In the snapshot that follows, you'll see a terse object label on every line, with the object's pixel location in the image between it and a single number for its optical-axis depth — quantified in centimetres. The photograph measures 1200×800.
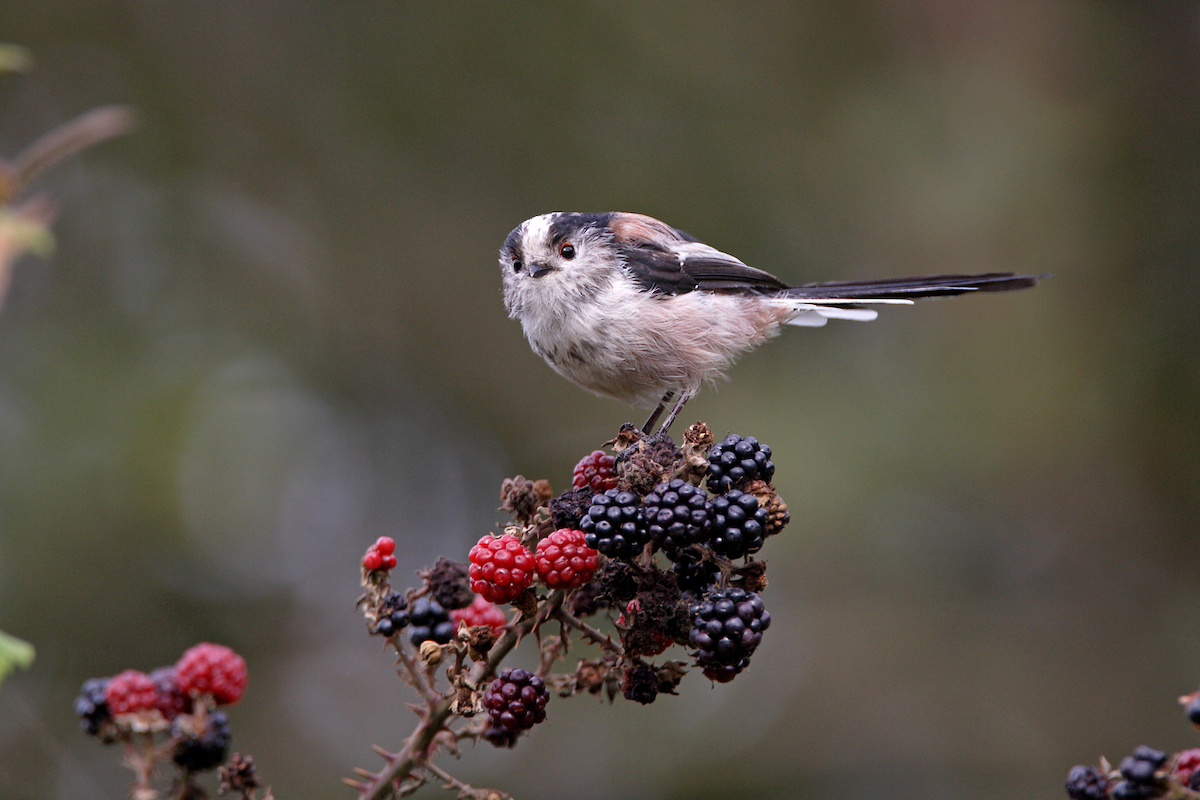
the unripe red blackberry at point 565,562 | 416
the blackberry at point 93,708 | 389
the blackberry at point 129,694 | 387
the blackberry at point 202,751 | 396
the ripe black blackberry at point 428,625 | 425
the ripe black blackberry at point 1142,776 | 325
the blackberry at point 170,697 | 402
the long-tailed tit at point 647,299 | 774
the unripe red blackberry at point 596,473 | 516
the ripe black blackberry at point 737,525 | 415
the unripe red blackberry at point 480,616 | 457
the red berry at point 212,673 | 406
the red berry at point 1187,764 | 362
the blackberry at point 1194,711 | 321
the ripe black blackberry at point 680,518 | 417
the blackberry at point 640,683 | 409
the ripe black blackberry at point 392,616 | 415
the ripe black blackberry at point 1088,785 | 366
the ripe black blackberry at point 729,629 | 392
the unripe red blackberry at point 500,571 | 411
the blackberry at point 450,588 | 439
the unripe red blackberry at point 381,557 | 422
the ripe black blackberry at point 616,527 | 413
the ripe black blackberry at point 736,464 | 455
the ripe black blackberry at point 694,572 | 441
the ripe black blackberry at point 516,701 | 400
